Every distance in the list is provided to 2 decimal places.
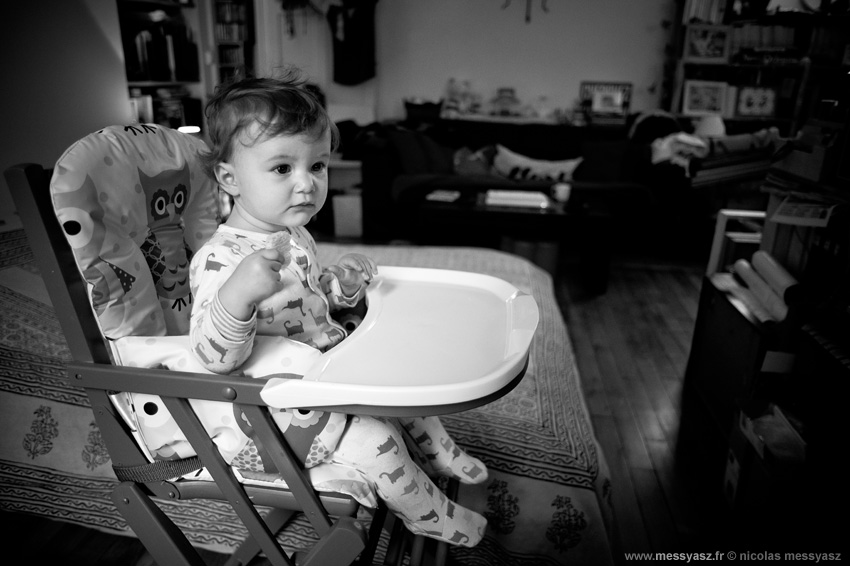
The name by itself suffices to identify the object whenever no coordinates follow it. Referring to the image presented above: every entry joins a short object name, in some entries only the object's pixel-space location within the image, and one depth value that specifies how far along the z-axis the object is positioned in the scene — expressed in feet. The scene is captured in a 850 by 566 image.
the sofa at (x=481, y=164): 13.34
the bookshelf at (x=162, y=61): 11.94
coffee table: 10.87
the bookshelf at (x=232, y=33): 15.90
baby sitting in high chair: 2.90
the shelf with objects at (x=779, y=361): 4.53
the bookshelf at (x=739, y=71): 15.19
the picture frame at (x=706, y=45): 15.90
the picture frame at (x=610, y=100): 17.33
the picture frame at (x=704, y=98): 16.08
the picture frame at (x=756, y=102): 15.99
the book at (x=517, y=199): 11.37
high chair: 2.61
